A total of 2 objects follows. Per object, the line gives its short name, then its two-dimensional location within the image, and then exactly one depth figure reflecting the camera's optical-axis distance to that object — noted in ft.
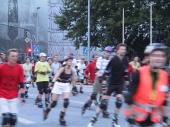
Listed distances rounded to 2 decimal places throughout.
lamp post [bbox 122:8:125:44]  133.90
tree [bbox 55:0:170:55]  135.14
